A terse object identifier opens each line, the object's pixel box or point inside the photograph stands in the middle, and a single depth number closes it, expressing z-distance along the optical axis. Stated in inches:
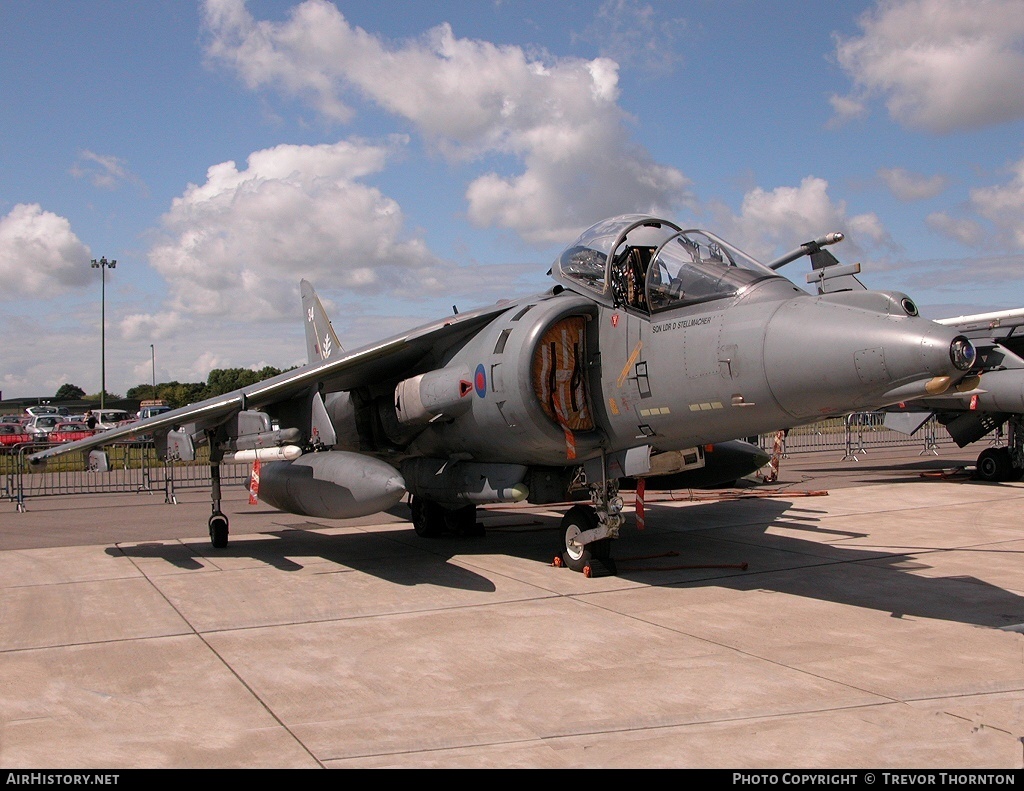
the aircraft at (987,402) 624.1
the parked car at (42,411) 2235.5
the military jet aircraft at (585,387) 229.6
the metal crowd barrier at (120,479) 713.0
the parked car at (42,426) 1728.6
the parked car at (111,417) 1918.1
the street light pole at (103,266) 2123.5
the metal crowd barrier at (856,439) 1053.2
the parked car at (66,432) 1362.9
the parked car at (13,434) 1601.4
